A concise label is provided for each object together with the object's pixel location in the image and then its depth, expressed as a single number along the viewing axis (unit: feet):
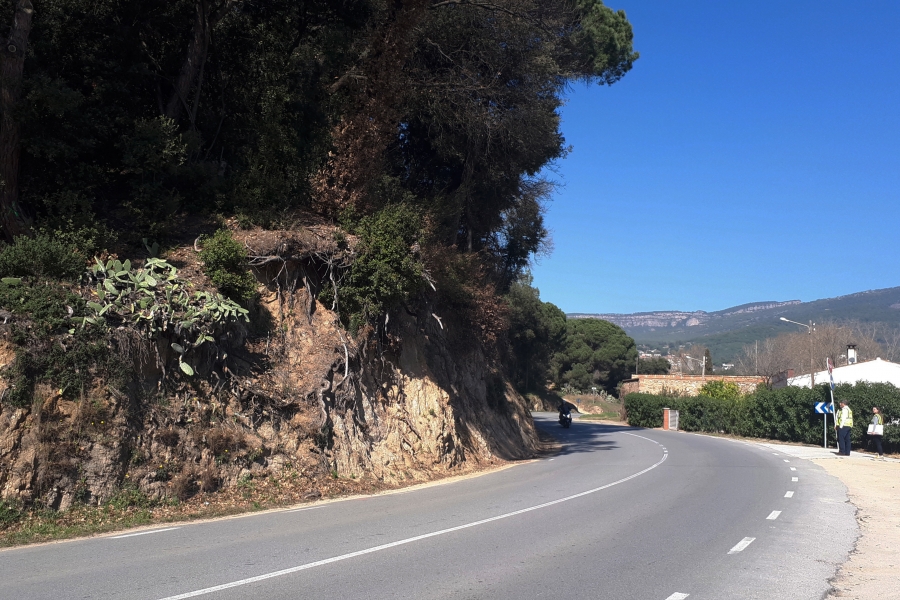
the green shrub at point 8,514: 31.73
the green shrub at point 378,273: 56.34
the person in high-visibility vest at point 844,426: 79.10
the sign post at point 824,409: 92.27
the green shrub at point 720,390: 155.43
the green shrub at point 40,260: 40.06
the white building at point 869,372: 160.86
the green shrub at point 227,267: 47.60
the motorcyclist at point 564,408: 139.03
